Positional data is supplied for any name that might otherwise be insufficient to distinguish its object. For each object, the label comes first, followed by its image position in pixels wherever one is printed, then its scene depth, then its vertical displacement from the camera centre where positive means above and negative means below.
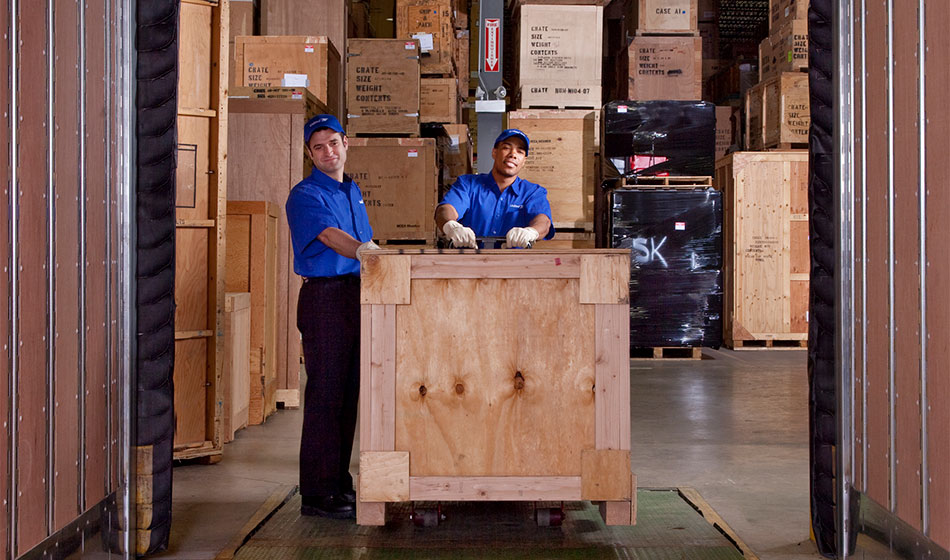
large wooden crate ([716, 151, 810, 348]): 10.95 +0.47
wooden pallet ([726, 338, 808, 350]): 11.11 -0.71
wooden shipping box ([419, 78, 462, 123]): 9.85 +2.02
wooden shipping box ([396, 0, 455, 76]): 9.76 +2.79
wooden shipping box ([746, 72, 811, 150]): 10.47 +2.06
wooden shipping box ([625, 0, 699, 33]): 10.41 +3.06
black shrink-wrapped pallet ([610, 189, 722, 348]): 9.88 +0.44
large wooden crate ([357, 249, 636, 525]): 3.41 -0.33
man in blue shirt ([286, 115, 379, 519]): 4.08 -0.19
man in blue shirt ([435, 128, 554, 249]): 5.14 +0.51
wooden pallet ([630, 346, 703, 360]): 10.35 -0.76
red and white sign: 7.02 +1.82
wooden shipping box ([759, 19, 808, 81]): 10.34 +2.74
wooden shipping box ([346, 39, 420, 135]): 8.91 +1.96
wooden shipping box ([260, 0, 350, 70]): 10.16 +2.97
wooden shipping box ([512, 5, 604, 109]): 9.55 +2.42
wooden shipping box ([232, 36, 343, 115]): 8.88 +2.20
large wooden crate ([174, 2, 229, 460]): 5.06 +0.37
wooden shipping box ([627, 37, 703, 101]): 10.37 +2.48
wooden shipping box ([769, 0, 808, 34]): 10.23 +3.15
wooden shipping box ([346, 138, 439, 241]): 8.77 +0.98
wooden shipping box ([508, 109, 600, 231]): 9.60 +1.34
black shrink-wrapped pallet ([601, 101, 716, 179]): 9.77 +1.59
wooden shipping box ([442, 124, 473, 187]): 10.02 +1.48
